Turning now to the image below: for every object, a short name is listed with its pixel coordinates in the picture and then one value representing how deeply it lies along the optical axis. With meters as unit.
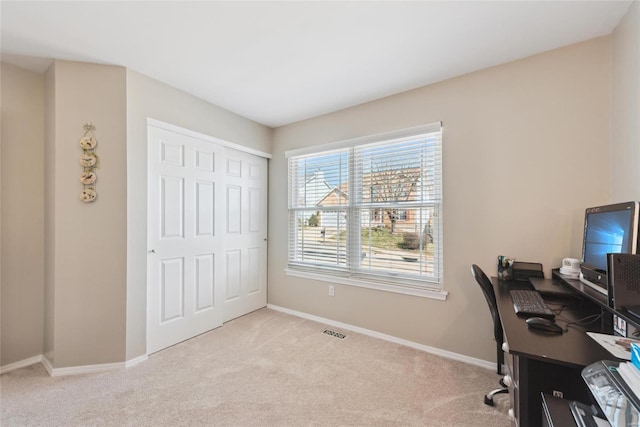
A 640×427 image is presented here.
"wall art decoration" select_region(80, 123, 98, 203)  2.24
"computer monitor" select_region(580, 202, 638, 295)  1.27
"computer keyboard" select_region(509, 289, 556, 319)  1.40
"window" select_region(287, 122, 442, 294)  2.65
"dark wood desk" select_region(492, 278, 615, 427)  1.03
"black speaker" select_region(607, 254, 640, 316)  1.06
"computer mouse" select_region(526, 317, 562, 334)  1.25
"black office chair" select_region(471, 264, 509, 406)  1.77
